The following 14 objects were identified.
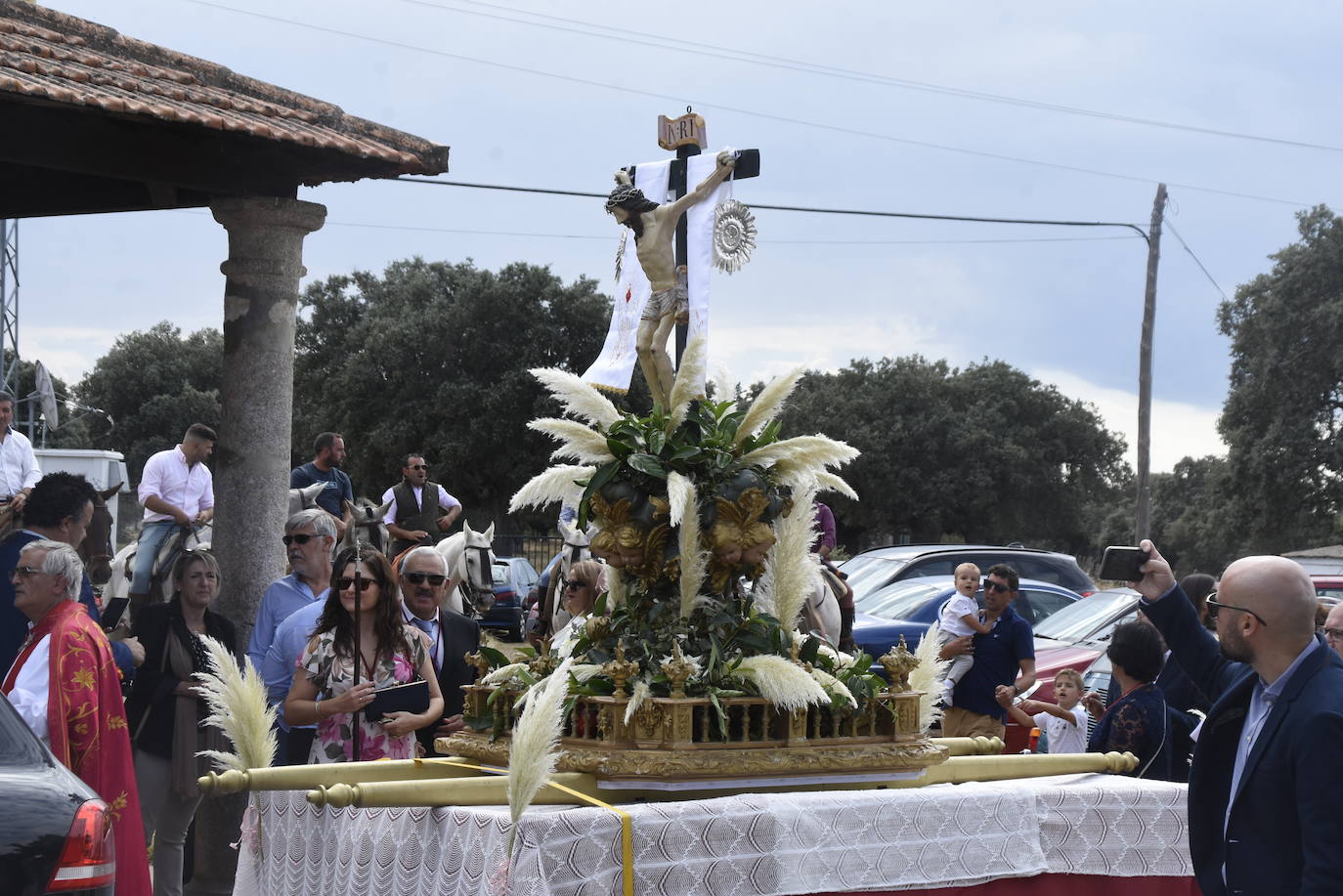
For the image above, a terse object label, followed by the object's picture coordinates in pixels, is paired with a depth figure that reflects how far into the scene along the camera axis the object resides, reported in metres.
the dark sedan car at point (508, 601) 24.24
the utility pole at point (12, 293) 32.34
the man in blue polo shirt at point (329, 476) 11.87
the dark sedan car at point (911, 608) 14.99
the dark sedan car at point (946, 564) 17.58
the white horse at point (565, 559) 10.42
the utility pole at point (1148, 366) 28.11
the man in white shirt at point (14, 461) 11.20
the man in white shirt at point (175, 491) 10.82
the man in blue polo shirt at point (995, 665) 10.02
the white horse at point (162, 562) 10.48
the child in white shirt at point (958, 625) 10.15
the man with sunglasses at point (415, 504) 12.74
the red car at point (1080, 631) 13.02
